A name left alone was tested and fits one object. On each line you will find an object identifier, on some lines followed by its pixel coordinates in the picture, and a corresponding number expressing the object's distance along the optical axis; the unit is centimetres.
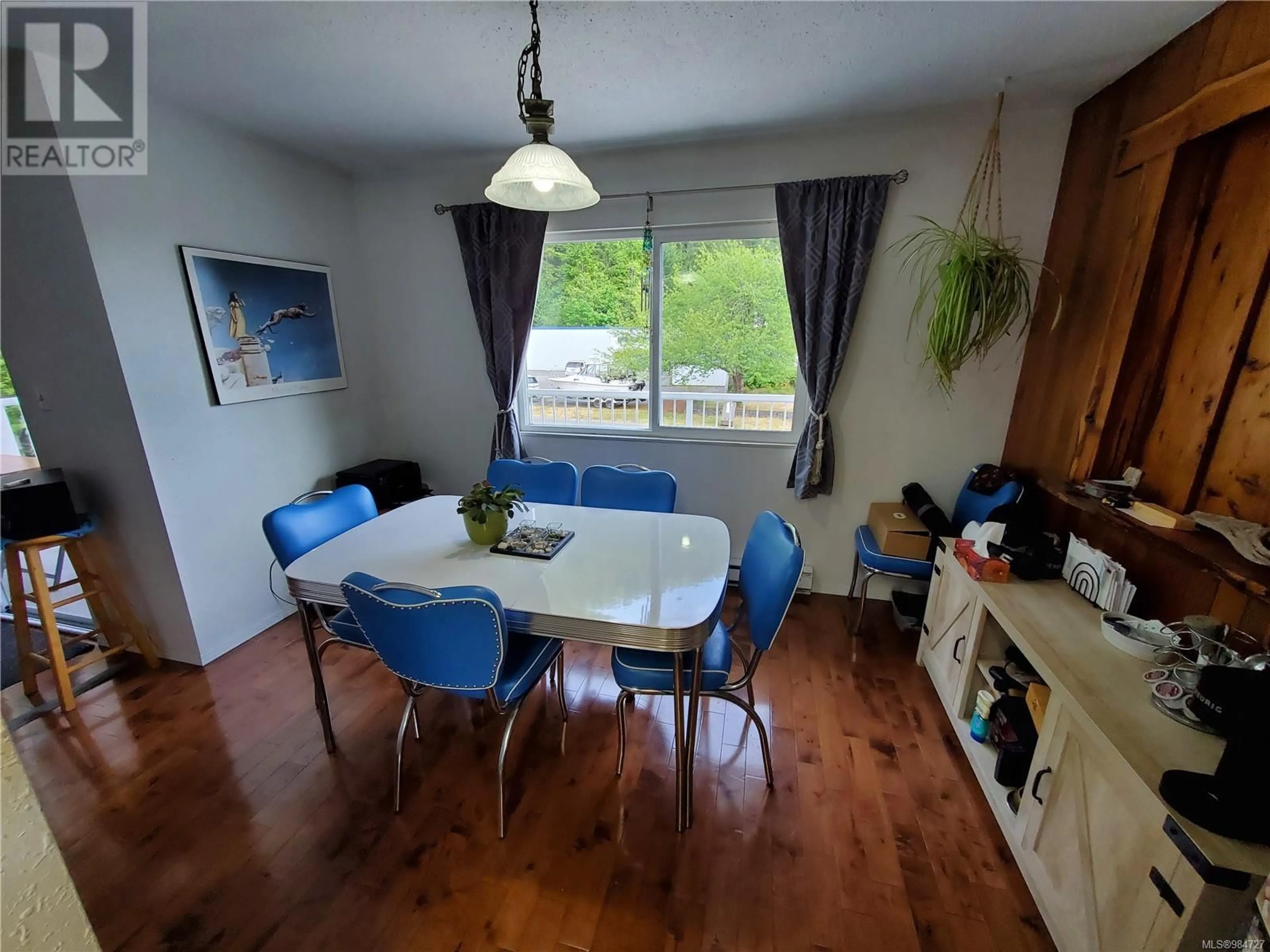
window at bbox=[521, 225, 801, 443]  274
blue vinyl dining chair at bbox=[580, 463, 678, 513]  232
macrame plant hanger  225
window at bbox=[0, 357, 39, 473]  270
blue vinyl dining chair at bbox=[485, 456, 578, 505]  246
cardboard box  239
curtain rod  235
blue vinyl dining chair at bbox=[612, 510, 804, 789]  147
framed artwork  227
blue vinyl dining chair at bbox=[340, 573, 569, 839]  125
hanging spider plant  207
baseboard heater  294
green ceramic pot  178
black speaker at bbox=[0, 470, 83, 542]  188
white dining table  134
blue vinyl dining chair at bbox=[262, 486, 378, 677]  177
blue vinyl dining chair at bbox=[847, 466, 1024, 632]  228
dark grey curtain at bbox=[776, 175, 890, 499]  241
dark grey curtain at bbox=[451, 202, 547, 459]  285
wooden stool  197
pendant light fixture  136
